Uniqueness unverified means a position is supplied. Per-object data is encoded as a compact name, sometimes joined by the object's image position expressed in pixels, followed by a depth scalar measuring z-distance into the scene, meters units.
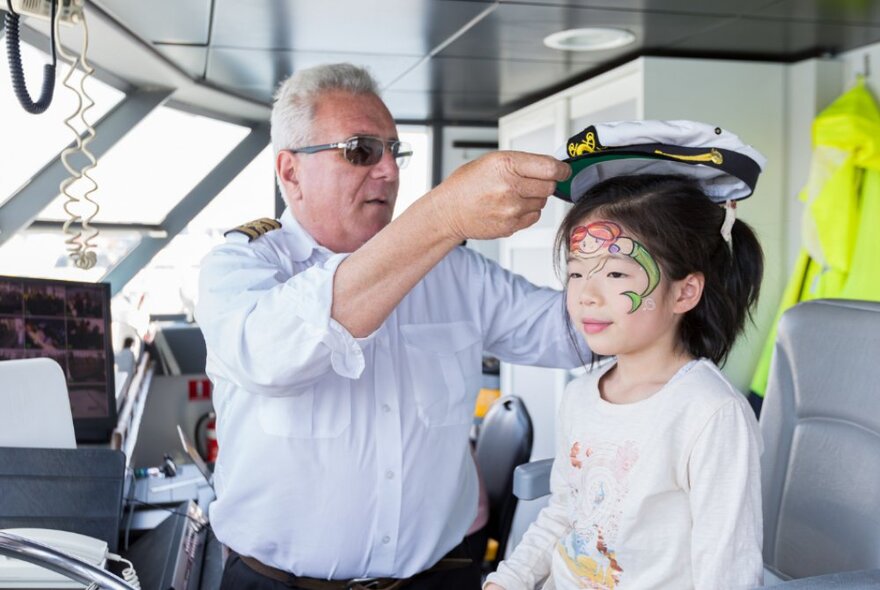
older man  1.38
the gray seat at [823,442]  1.75
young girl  1.33
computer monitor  2.14
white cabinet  3.79
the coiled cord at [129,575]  1.52
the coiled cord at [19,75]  2.20
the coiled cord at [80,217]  2.44
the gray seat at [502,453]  2.97
